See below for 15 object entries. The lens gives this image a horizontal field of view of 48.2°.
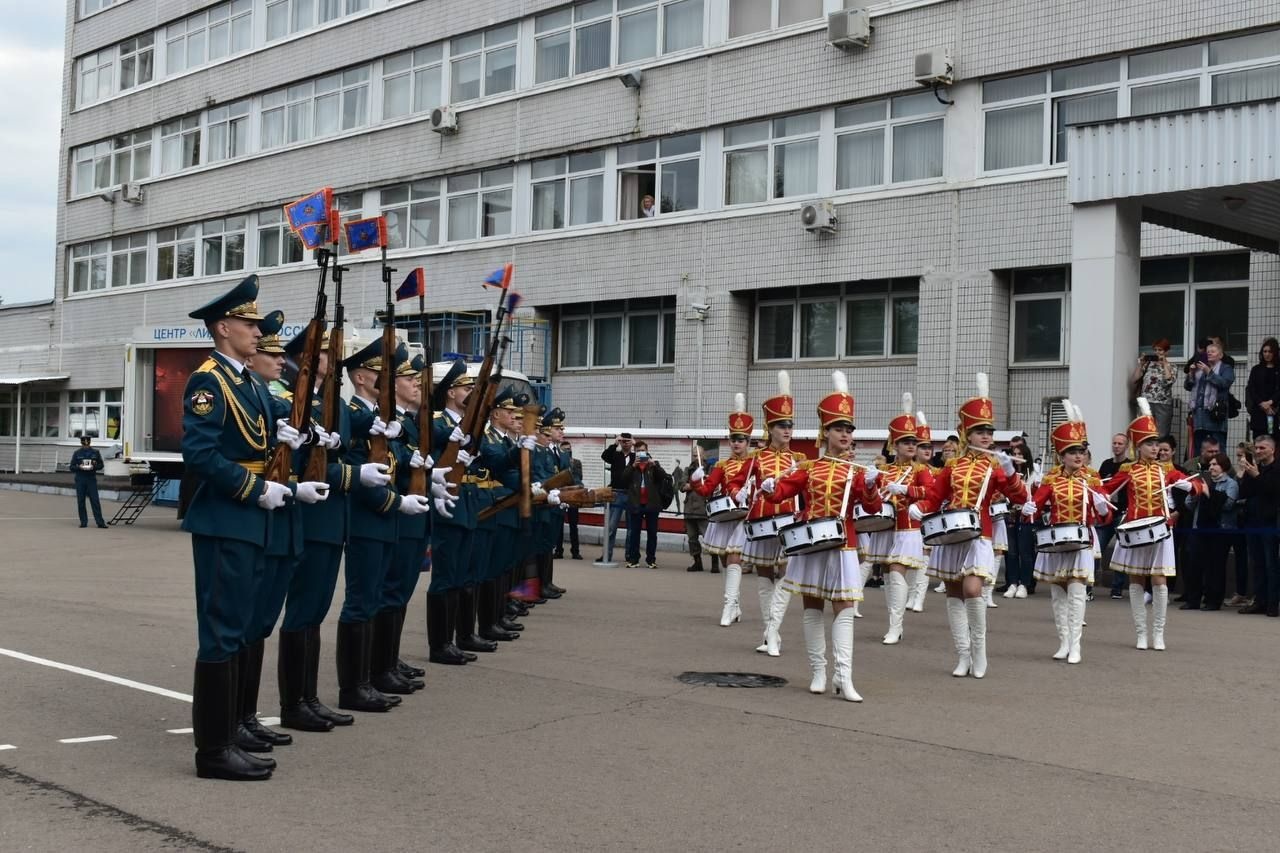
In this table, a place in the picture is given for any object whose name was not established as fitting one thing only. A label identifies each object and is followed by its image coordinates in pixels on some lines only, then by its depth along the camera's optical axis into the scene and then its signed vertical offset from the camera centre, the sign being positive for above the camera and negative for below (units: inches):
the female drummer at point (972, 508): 440.8 -19.2
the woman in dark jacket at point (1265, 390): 741.3 +34.6
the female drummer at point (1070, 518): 484.4 -23.1
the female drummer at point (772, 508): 481.1 -22.1
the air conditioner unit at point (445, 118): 1316.4 +293.4
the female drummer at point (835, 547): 389.4 -27.0
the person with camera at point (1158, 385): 747.4 +36.2
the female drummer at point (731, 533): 553.0 -35.7
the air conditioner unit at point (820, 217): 1026.1 +164.5
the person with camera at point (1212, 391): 753.6 +34.0
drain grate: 410.9 -69.0
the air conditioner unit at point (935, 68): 957.2 +255.3
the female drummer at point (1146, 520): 518.0 -24.9
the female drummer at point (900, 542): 536.1 -37.3
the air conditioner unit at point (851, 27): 995.9 +293.3
